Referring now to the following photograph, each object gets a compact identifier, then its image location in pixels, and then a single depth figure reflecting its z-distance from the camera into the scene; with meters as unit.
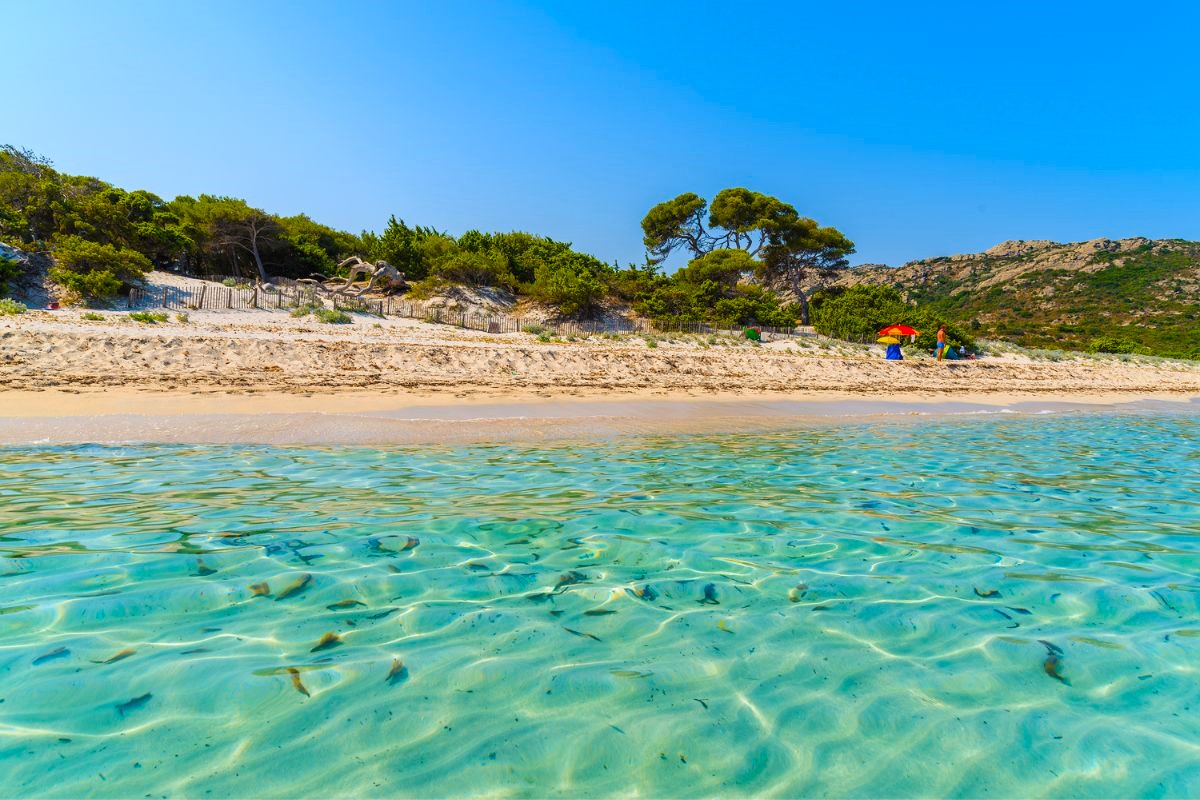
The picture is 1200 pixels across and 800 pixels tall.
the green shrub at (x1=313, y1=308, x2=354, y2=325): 24.44
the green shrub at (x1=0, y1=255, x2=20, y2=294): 22.67
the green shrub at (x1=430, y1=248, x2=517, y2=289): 35.22
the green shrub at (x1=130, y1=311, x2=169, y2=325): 19.05
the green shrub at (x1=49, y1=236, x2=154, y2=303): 23.00
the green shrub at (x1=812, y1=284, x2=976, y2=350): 31.03
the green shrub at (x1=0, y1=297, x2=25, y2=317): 17.42
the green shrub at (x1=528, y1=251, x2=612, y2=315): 32.62
